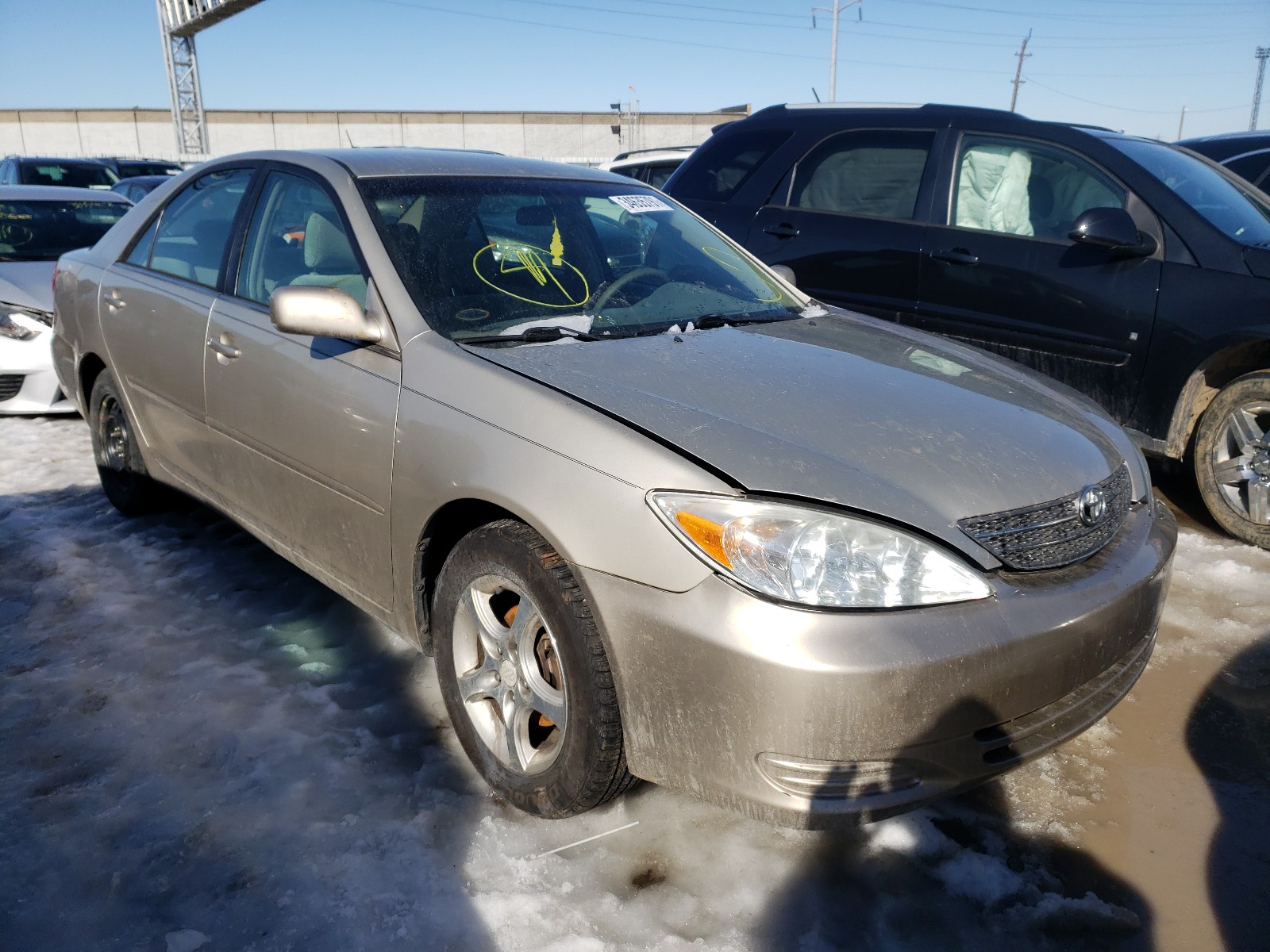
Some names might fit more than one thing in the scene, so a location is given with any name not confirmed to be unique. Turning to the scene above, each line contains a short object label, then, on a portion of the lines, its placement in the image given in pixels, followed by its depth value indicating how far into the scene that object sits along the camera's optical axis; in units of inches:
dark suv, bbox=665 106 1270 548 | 164.6
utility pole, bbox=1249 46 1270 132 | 2674.7
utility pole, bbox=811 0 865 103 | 1604.3
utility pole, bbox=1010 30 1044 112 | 2481.5
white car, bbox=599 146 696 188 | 459.9
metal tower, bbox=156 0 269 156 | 1347.2
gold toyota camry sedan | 75.0
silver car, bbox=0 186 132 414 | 238.4
